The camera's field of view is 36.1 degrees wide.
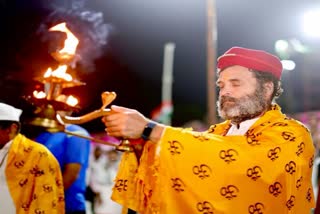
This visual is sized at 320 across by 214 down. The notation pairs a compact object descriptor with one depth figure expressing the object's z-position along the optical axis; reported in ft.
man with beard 9.15
